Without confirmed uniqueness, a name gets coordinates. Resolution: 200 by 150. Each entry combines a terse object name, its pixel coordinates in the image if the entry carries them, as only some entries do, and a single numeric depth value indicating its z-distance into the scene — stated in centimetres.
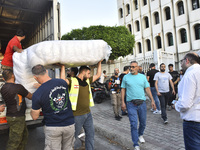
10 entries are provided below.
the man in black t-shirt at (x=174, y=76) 727
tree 1814
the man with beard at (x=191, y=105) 208
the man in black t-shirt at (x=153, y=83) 657
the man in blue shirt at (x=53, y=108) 221
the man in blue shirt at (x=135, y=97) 359
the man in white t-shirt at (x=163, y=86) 509
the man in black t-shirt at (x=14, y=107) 292
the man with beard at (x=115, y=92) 606
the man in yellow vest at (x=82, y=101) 288
